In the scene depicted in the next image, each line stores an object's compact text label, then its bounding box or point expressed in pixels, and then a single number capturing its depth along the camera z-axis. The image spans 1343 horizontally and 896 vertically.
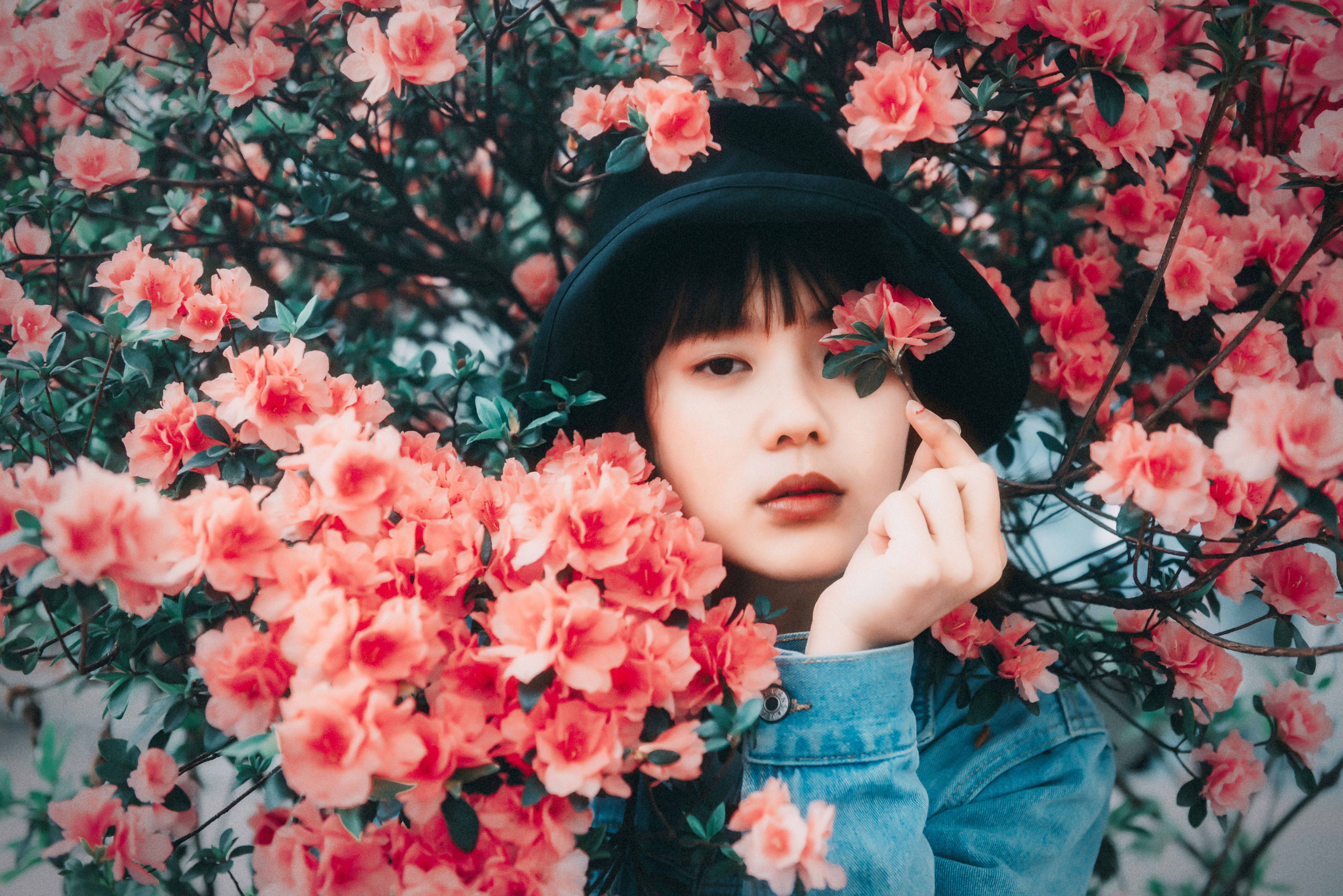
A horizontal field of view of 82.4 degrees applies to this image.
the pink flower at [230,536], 0.70
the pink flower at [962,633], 1.15
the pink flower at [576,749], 0.68
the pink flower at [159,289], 1.00
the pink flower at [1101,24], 0.97
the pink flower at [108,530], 0.62
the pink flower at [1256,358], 1.09
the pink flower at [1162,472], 0.81
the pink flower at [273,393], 0.88
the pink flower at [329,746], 0.62
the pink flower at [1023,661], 1.10
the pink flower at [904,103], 1.04
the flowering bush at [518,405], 0.71
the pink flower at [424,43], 1.07
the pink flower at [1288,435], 0.71
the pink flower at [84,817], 0.86
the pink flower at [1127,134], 1.09
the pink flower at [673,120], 1.06
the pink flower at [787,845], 0.72
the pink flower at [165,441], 0.92
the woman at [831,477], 0.99
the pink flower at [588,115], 1.24
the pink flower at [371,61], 1.08
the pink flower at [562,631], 0.69
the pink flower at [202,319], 1.01
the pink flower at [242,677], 0.72
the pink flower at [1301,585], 1.05
